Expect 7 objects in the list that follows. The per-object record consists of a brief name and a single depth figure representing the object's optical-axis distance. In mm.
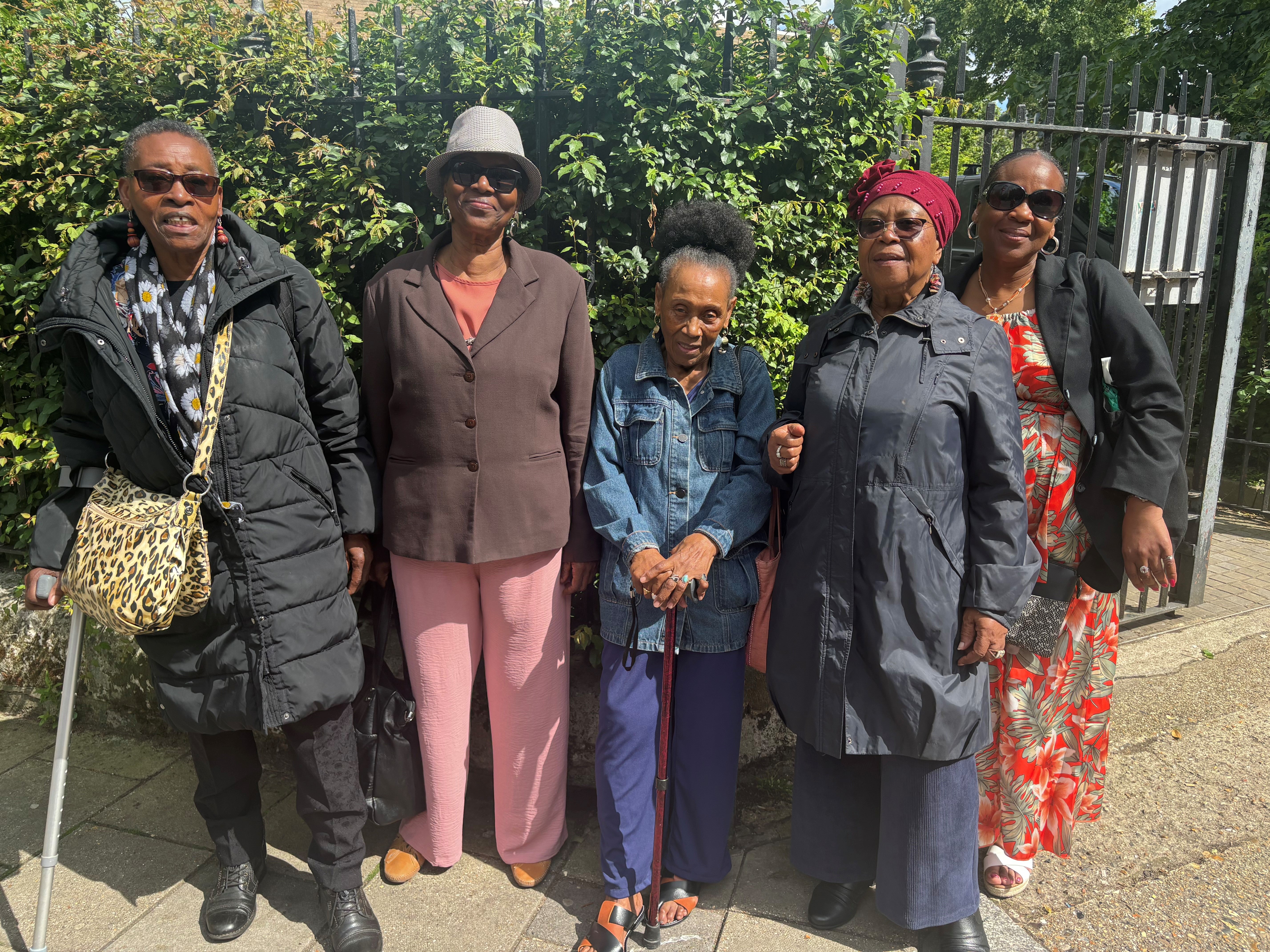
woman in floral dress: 2600
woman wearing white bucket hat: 2678
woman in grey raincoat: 2346
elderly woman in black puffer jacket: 2414
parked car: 5961
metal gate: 3484
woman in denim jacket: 2621
